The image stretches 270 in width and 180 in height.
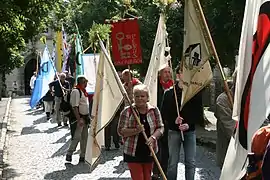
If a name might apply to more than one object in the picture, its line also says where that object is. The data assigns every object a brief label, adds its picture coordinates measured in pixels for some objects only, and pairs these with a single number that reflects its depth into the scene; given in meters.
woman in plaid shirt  6.39
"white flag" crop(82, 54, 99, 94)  13.99
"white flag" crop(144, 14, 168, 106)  9.27
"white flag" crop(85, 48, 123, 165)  7.59
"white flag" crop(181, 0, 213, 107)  5.55
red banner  8.02
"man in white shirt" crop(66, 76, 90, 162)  10.55
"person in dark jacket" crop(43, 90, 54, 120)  19.77
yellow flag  18.54
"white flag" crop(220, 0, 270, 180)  3.76
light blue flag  17.80
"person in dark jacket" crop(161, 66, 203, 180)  7.12
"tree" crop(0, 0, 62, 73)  10.41
